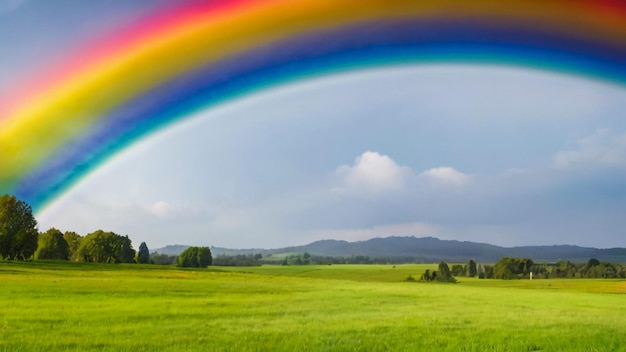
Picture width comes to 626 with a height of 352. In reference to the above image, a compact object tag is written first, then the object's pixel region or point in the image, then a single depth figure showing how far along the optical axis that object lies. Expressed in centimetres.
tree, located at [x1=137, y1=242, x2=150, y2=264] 8269
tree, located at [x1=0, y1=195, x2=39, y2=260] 6612
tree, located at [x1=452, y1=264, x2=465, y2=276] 6243
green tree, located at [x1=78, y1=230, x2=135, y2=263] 7819
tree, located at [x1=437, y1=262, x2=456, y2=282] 5636
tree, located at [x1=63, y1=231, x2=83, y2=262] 8311
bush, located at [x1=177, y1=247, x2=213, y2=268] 7831
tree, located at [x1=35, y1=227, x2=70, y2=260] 7881
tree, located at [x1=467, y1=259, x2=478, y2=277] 6144
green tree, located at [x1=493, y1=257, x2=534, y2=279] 5956
